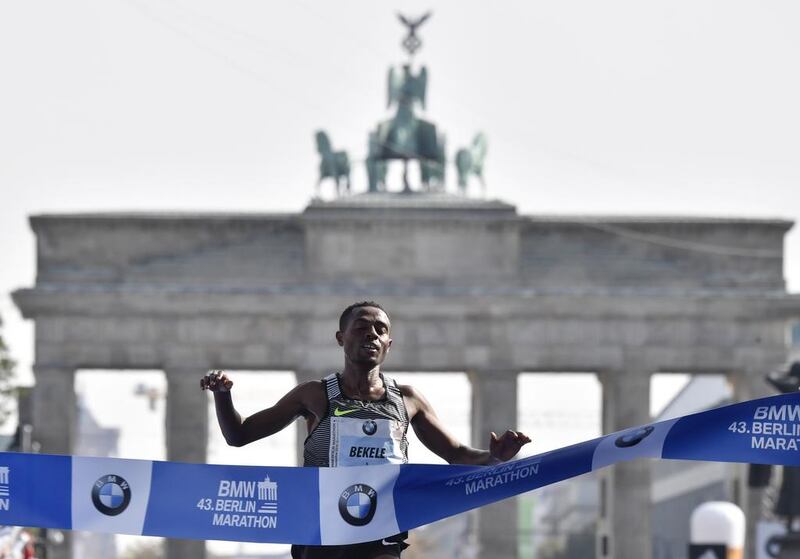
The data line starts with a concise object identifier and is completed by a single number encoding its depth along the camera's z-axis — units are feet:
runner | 49.40
